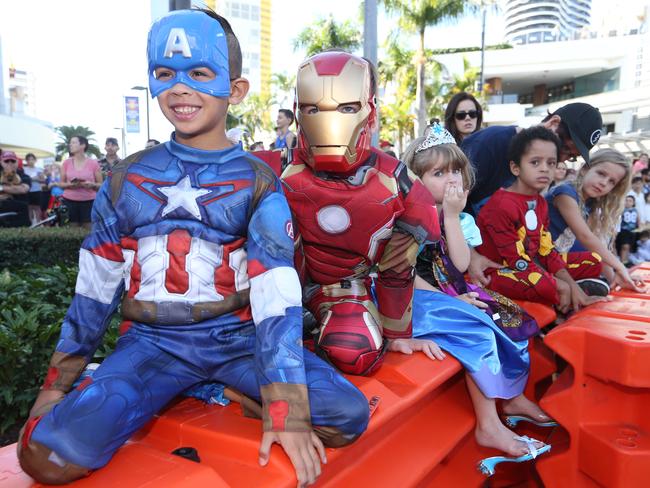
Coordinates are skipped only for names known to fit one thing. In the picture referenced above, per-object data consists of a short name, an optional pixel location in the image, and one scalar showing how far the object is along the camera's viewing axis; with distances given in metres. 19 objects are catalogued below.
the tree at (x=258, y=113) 45.31
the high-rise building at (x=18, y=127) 28.22
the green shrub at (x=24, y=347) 2.31
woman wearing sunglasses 3.59
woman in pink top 6.70
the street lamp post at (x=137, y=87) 11.30
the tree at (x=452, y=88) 26.17
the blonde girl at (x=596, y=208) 2.88
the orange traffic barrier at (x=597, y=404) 1.81
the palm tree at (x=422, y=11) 17.83
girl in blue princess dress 2.04
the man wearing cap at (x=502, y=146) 2.88
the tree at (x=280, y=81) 32.41
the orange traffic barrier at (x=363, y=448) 1.06
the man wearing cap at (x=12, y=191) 7.10
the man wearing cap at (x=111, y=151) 8.59
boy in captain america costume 1.30
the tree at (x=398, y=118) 25.03
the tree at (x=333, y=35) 21.17
